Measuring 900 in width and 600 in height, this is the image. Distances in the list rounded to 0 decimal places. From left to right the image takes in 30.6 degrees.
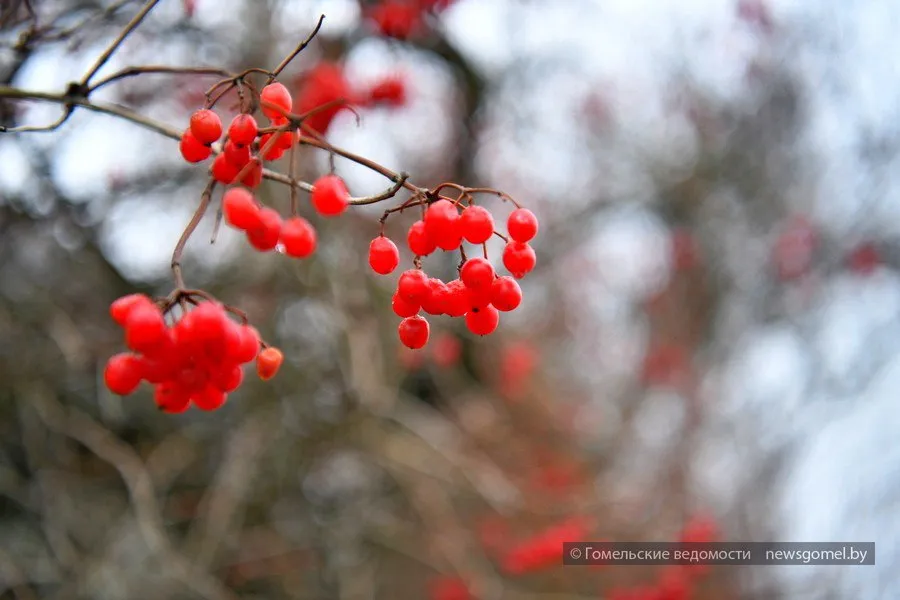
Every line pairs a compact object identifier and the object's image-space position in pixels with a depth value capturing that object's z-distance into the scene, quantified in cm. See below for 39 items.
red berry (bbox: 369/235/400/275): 40
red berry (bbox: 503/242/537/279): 41
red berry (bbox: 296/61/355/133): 78
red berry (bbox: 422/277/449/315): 40
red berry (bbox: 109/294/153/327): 38
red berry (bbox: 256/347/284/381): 42
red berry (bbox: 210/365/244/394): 40
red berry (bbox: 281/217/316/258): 38
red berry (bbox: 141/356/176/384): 39
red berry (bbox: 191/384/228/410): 40
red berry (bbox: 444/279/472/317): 41
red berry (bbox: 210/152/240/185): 38
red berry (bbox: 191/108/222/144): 39
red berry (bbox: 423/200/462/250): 39
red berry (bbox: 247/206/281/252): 38
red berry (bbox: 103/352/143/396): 39
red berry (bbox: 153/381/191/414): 40
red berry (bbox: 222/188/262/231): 38
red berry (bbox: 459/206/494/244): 39
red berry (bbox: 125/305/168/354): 37
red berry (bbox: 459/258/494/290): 40
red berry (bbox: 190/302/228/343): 38
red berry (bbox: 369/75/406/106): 82
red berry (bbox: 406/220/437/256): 40
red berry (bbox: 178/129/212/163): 39
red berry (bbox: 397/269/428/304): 40
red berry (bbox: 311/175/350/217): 39
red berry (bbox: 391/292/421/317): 40
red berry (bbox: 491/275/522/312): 40
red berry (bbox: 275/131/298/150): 39
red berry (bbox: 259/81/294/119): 39
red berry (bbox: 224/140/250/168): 38
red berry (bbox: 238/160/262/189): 38
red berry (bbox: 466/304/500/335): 41
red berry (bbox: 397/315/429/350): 42
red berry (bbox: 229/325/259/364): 39
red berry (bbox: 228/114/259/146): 38
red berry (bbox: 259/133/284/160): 39
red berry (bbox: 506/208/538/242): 41
